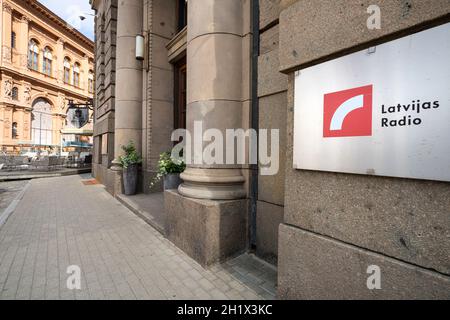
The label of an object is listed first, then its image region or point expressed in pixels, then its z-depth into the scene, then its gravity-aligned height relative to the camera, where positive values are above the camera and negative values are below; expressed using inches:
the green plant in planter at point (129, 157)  312.7 +0.2
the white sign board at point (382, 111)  61.4 +15.0
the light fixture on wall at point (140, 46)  314.8 +146.3
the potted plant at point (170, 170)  227.1 -12.1
